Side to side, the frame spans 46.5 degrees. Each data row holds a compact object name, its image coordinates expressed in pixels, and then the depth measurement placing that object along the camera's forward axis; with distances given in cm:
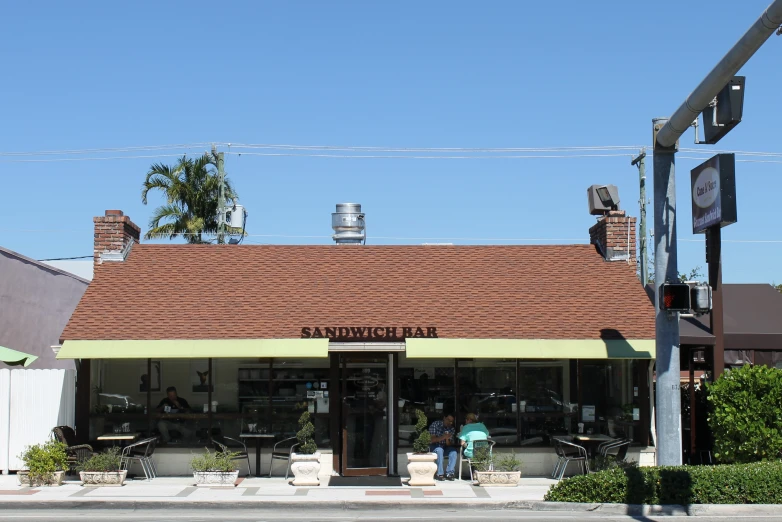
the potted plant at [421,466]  1620
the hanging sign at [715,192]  1249
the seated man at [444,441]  1705
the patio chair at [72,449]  1653
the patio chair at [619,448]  1662
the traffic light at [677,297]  1262
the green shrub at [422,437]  1650
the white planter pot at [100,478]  1594
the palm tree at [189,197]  3462
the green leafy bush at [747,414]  1476
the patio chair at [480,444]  1672
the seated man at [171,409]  1753
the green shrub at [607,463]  1580
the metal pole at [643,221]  3230
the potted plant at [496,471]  1617
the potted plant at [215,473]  1605
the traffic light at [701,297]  1248
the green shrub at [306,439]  1666
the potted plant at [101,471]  1595
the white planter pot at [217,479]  1603
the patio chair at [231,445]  1738
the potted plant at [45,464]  1597
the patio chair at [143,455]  1667
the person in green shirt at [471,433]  1683
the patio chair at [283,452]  1714
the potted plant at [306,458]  1627
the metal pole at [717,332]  1708
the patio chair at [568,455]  1673
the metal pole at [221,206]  3266
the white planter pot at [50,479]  1606
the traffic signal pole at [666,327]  1305
